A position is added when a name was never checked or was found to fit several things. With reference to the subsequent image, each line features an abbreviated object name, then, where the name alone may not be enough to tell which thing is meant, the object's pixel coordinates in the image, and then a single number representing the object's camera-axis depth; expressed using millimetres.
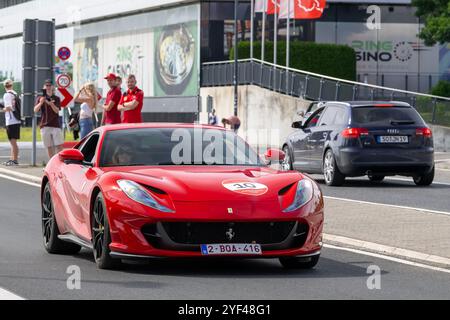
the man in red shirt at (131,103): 24812
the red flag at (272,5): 59781
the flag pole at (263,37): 59812
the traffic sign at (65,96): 31270
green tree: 53656
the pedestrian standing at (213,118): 59031
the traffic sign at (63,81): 33312
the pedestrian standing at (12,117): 30875
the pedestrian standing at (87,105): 28141
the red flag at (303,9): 57281
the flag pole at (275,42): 59688
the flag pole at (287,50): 54312
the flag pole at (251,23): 62328
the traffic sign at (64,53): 40188
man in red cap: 25406
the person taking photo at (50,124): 28500
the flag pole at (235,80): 58031
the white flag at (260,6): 59769
